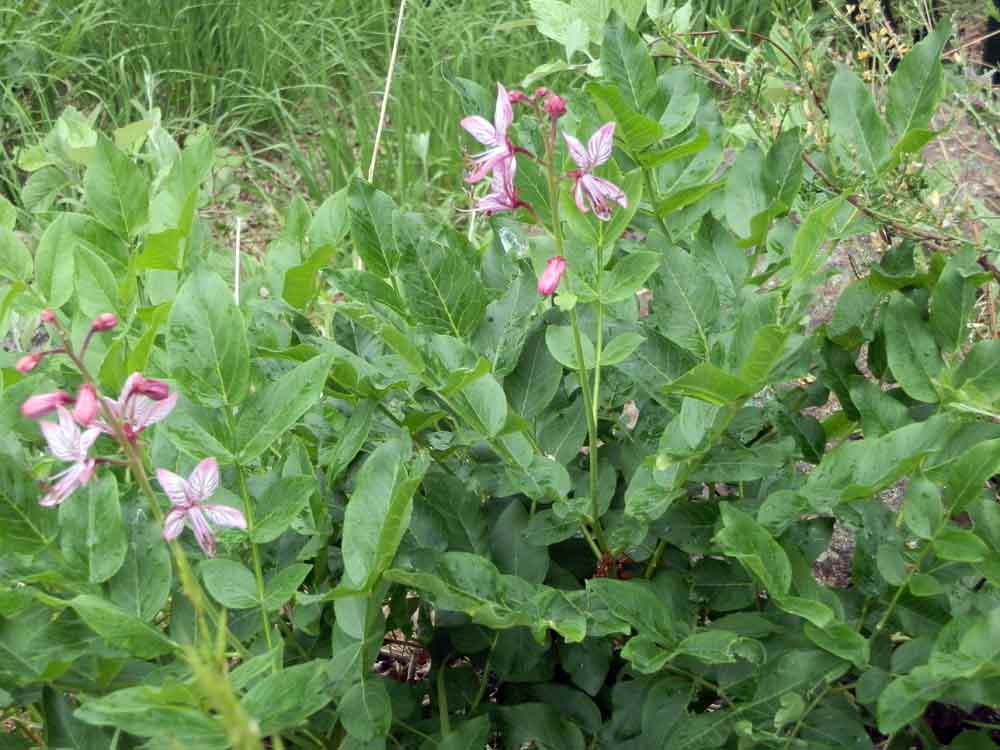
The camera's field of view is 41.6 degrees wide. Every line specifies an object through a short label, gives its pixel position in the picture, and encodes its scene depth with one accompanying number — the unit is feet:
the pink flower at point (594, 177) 3.81
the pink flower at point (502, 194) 3.89
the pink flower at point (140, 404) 3.36
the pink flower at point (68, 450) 3.42
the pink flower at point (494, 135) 3.85
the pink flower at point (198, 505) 3.50
